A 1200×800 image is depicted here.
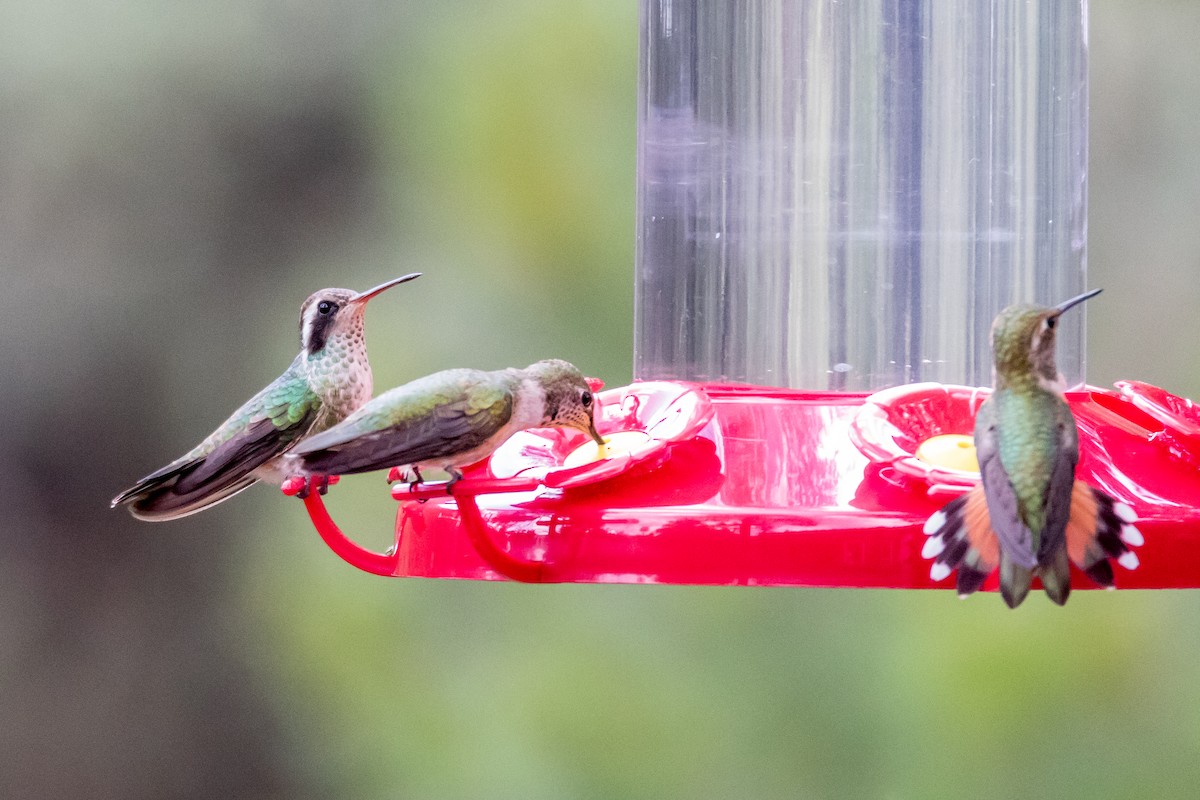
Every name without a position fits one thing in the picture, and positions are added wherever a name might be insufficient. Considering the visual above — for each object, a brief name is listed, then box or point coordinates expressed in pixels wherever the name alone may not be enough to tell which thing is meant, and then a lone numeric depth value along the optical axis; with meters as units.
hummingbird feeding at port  4.48
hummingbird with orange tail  4.01
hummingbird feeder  4.72
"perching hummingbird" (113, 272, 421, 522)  5.42
